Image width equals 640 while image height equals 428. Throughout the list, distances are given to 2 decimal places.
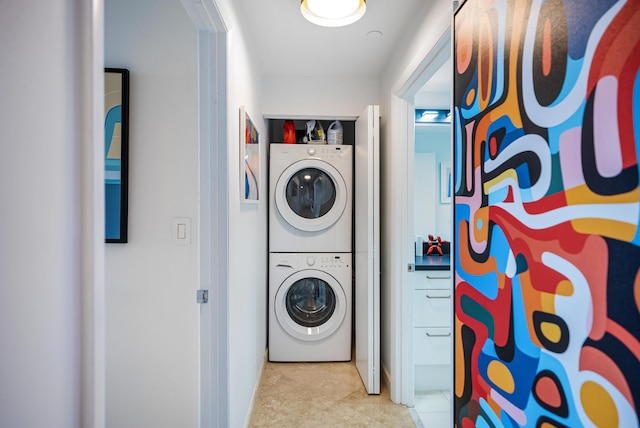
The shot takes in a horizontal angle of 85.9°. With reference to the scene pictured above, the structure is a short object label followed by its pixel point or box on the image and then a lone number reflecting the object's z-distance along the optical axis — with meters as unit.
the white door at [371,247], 2.38
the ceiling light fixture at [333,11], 1.66
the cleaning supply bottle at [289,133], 3.04
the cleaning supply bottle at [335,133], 3.00
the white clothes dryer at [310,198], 2.89
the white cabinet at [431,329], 2.55
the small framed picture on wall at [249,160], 1.76
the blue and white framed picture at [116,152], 1.64
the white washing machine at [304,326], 2.92
